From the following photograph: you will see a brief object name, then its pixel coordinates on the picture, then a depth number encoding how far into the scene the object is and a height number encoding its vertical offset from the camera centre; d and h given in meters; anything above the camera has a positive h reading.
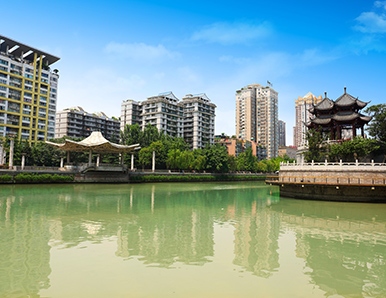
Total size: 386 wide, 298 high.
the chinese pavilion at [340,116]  34.31 +6.85
